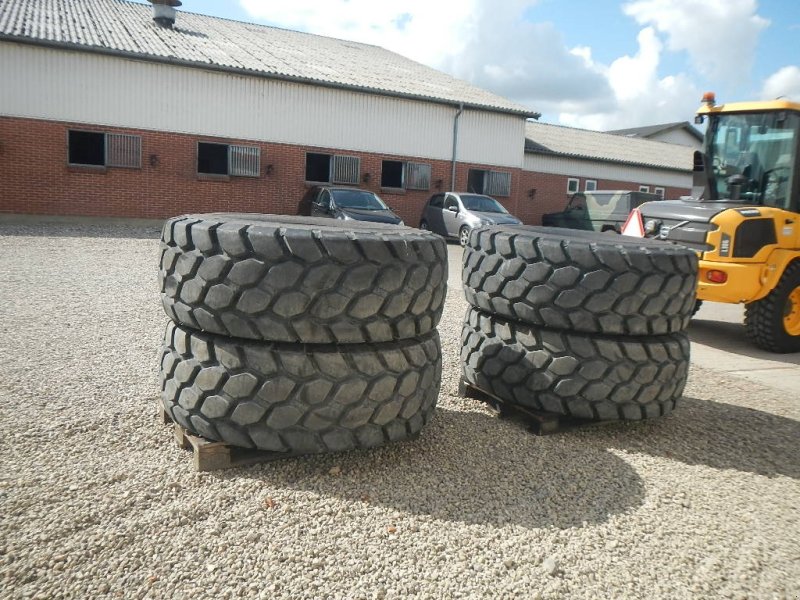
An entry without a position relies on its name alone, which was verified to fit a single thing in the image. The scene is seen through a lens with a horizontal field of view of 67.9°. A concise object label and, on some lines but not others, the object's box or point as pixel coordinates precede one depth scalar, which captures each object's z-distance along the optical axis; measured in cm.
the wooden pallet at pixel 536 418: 358
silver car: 1697
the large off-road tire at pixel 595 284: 350
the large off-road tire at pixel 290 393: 275
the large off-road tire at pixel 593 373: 353
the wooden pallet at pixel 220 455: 281
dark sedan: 1480
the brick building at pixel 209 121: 1580
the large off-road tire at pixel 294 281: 272
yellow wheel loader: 664
